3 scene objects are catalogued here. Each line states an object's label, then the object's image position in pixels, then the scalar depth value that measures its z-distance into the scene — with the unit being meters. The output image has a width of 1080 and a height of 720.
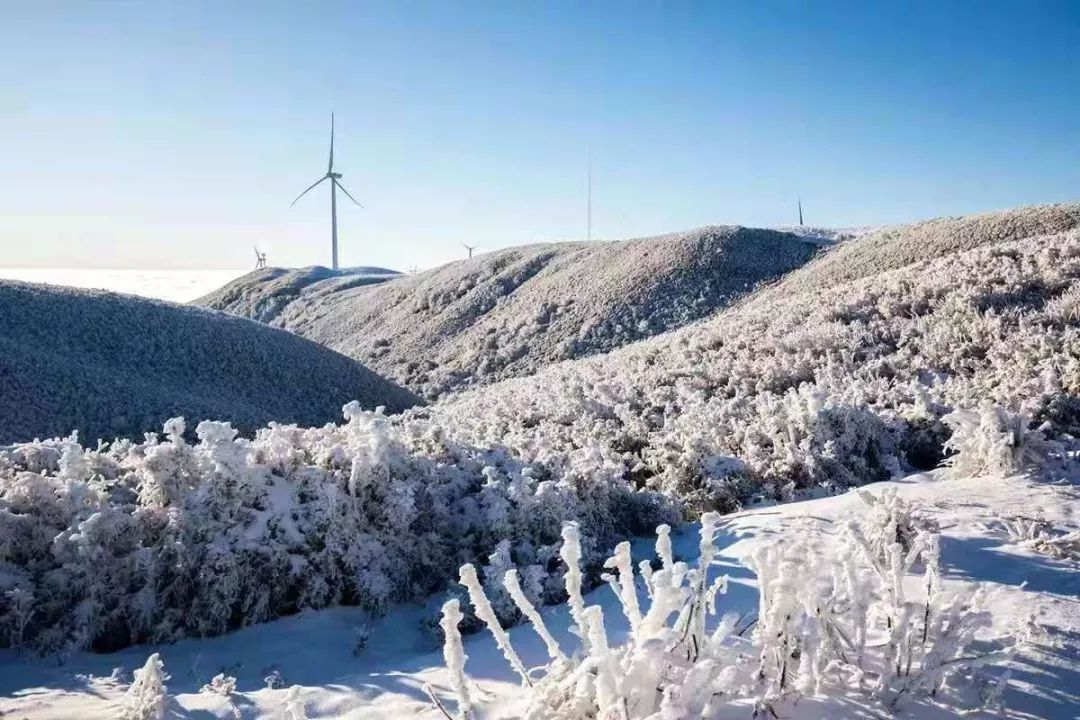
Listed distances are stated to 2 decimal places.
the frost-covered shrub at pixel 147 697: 3.98
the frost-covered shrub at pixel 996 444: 7.04
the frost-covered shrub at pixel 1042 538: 5.35
